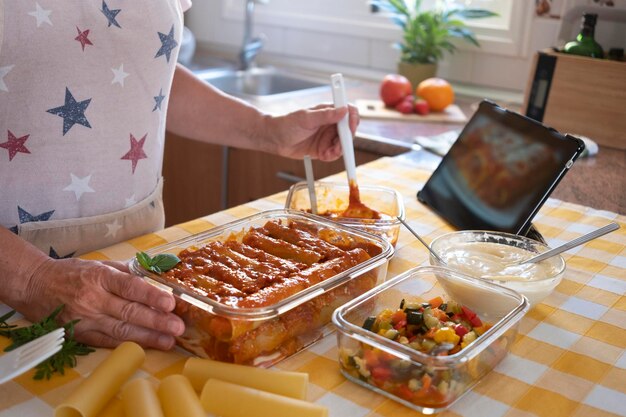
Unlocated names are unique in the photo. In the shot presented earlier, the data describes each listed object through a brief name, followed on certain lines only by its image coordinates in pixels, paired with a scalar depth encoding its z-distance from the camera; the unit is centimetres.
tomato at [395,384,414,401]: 76
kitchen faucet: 287
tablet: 121
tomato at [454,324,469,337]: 81
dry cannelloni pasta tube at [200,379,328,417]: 72
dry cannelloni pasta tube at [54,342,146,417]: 71
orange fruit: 228
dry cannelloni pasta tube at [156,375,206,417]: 71
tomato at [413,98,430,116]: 225
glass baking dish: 79
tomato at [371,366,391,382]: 77
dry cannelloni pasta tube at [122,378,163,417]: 70
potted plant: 243
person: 85
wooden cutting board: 223
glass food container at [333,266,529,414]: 75
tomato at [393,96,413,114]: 226
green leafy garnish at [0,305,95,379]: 80
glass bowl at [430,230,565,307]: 97
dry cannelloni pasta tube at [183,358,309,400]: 76
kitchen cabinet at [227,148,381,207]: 206
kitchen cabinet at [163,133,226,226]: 230
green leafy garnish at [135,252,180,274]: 88
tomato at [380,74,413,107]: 231
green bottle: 189
